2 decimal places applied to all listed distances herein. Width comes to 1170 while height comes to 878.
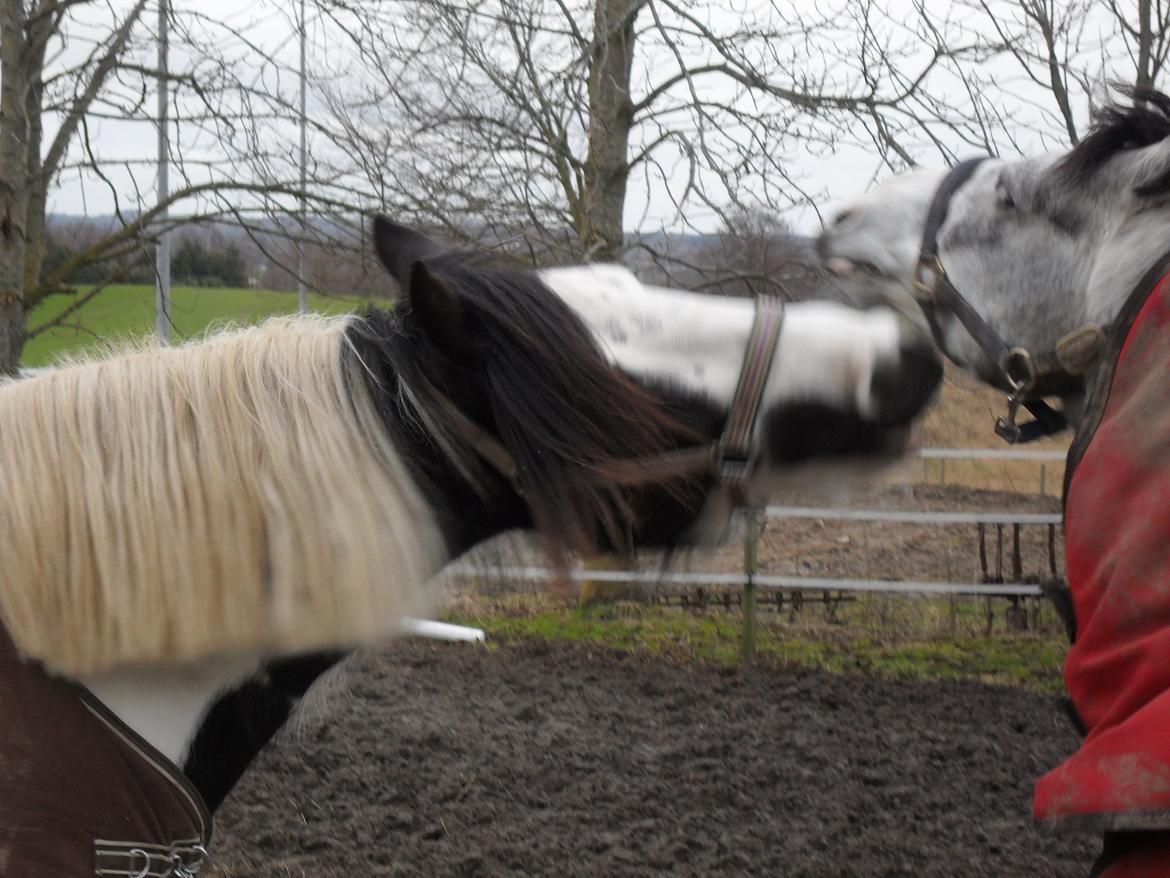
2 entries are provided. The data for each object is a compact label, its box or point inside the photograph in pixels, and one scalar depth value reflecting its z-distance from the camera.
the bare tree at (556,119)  6.26
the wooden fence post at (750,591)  6.49
